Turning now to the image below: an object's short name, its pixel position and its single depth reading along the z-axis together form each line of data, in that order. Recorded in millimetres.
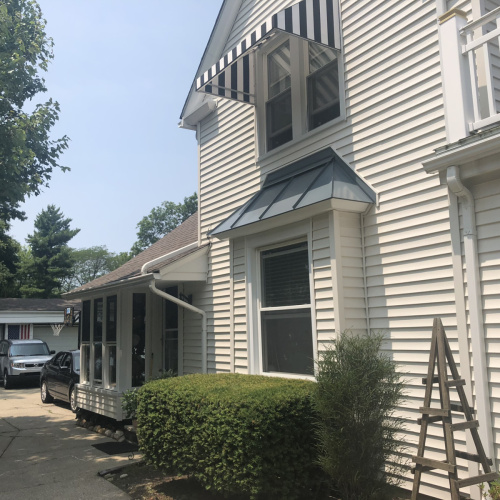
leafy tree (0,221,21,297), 38056
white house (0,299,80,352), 25719
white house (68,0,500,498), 4250
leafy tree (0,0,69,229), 8523
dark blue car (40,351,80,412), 12469
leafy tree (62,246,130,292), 67188
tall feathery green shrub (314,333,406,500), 4254
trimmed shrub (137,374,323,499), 4438
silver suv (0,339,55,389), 18547
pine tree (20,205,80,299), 45188
